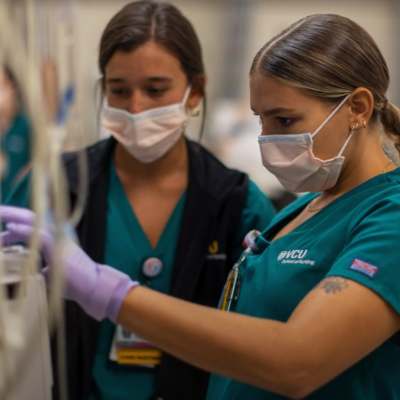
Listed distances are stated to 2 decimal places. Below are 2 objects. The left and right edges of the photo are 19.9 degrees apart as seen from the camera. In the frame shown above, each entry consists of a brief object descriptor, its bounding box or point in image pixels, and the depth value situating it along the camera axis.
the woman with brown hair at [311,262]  1.43
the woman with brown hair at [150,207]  1.83
